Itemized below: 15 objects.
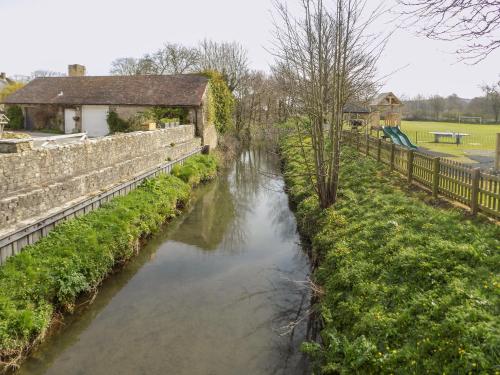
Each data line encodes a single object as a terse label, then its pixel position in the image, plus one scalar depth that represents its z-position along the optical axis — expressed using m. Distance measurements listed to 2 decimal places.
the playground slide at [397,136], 22.64
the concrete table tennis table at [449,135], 26.15
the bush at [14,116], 28.19
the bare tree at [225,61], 42.06
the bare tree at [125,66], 56.11
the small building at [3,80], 44.91
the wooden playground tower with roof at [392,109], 36.84
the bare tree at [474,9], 6.32
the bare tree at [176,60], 46.51
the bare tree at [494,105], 52.70
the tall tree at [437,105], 62.31
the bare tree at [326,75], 11.77
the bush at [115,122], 25.93
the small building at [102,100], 25.08
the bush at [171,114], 24.66
